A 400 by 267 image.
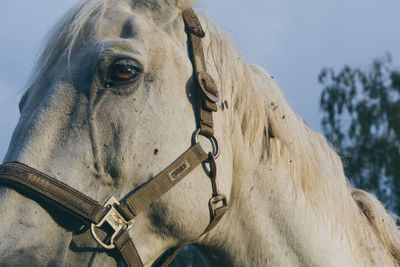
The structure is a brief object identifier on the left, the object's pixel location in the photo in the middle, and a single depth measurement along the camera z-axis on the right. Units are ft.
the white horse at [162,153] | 7.99
